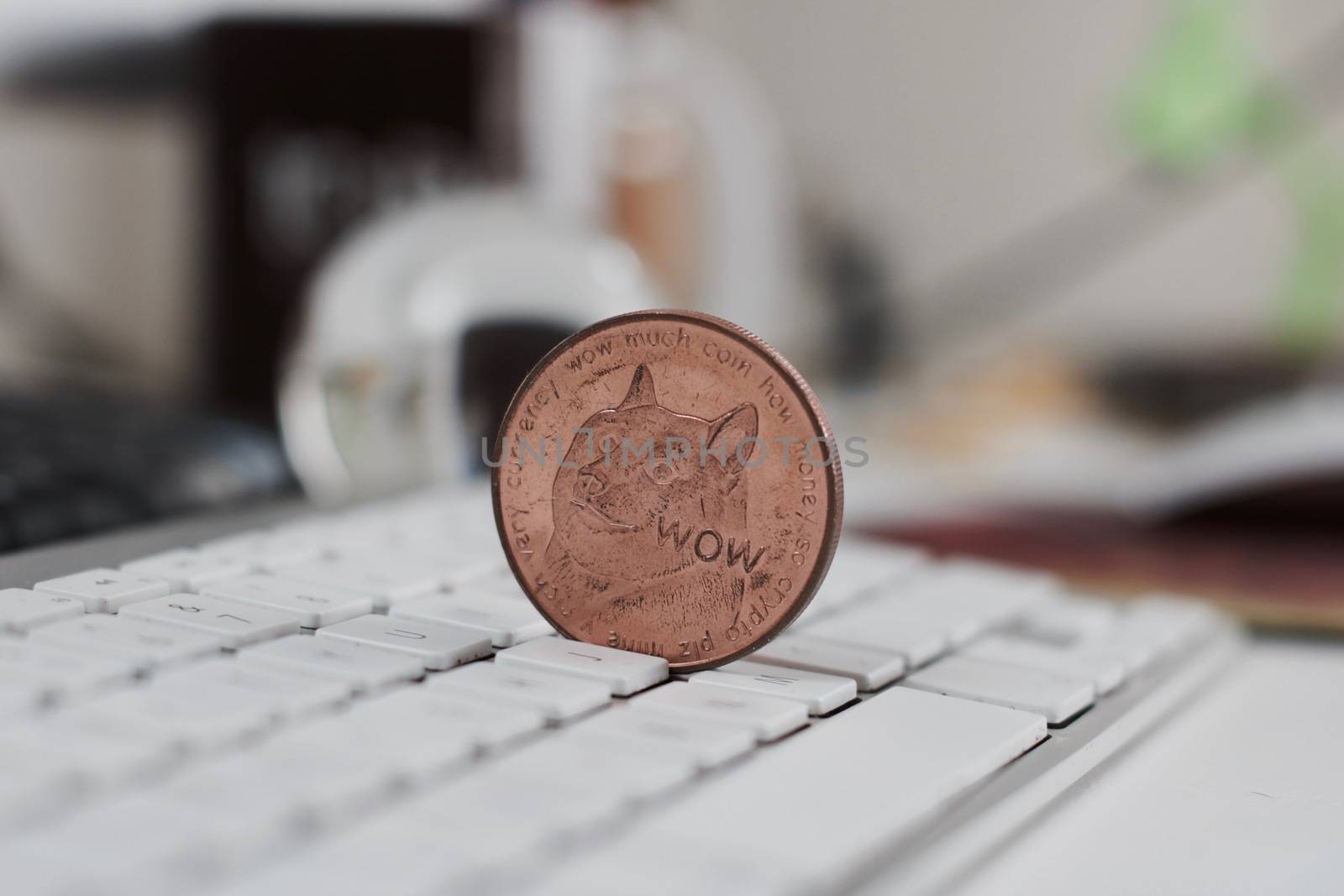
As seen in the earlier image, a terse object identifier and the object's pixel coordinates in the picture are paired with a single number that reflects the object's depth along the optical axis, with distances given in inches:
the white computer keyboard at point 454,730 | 7.4
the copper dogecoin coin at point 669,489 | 11.4
